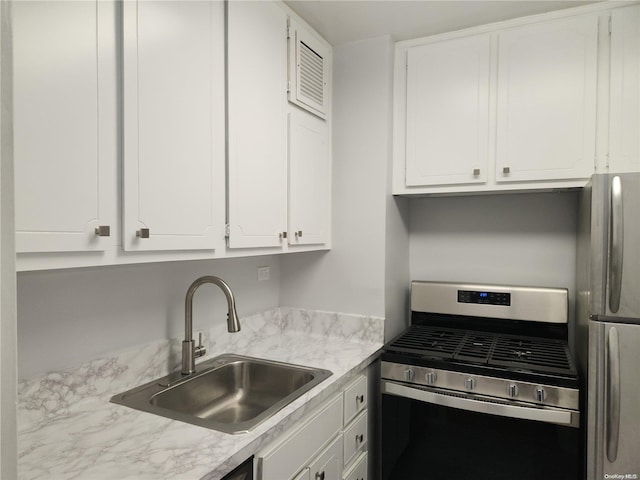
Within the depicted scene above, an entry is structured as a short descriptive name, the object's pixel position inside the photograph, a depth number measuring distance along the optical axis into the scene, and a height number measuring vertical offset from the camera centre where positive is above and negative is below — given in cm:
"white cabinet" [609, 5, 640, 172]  179 +62
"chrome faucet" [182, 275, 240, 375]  158 -40
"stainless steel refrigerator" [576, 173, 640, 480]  146 -36
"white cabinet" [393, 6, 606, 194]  189 +62
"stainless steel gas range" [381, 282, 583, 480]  162 -72
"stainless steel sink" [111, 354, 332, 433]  146 -62
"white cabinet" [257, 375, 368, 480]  127 -78
